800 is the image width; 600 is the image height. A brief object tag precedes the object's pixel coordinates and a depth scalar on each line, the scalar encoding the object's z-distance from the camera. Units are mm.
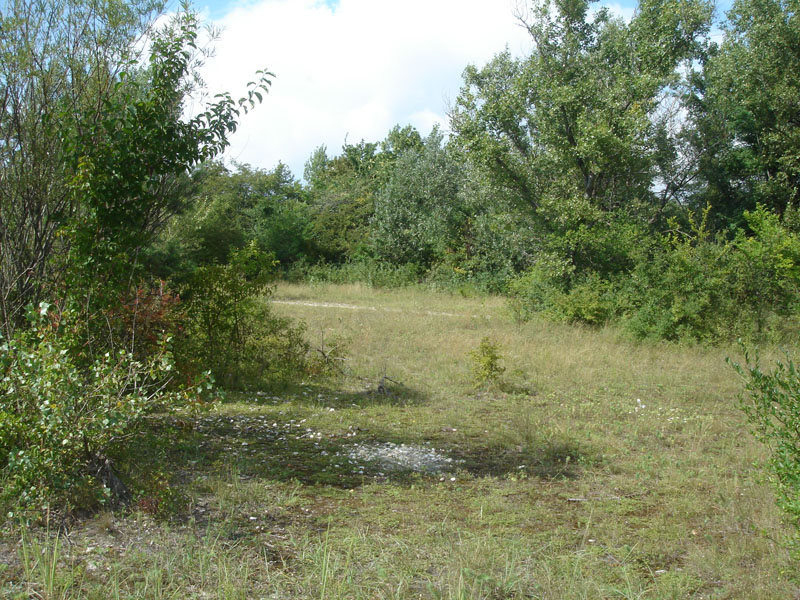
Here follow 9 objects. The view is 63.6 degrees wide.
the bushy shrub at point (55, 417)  4199
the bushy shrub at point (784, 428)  3777
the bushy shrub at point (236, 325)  9469
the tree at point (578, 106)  16484
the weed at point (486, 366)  10086
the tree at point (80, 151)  5348
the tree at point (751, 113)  20188
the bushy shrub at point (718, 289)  13508
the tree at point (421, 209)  27422
